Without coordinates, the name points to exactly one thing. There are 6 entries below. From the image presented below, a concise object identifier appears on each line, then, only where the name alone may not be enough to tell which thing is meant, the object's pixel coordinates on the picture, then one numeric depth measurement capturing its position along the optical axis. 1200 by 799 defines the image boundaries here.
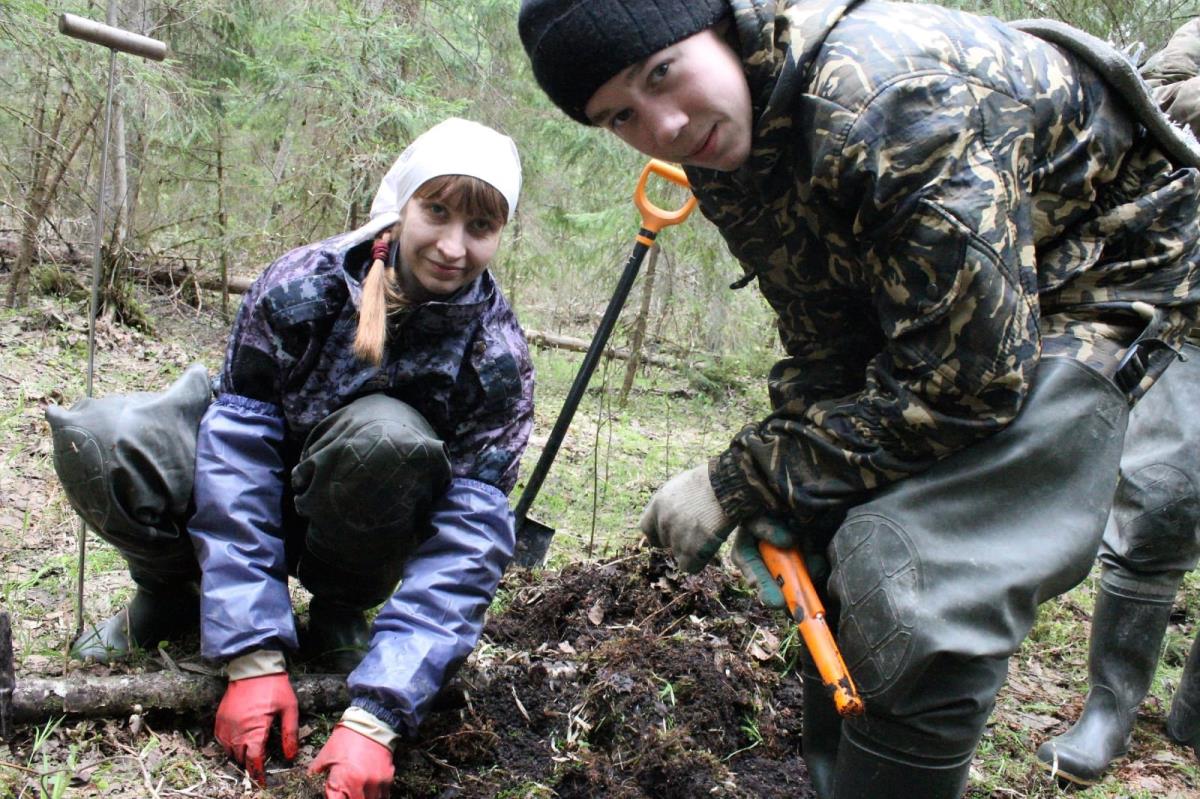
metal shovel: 3.39
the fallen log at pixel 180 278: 6.93
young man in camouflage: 1.41
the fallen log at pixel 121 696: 1.88
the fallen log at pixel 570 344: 8.21
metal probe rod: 2.16
